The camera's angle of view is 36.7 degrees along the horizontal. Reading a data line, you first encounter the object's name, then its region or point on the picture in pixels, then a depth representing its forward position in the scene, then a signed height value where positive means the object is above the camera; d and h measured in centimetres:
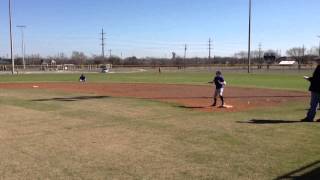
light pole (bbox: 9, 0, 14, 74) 6367 +280
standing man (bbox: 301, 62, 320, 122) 1348 -91
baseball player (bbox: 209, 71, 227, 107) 1830 -87
